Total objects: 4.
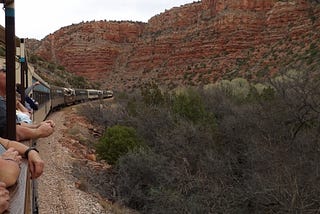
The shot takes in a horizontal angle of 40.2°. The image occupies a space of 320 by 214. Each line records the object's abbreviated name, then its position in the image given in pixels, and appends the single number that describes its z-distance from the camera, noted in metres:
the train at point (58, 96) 14.18
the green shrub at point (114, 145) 15.56
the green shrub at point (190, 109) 20.02
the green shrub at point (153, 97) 26.28
